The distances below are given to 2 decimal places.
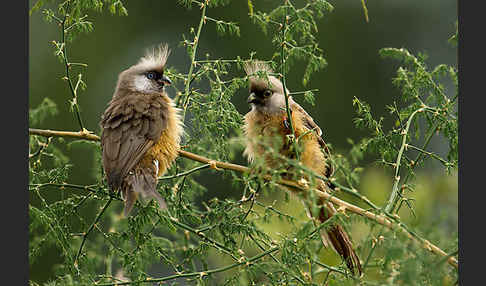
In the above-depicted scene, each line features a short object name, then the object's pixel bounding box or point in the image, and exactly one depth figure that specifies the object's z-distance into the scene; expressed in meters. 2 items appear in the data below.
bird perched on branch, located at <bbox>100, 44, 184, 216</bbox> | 7.33
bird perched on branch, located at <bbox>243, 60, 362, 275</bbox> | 7.39
